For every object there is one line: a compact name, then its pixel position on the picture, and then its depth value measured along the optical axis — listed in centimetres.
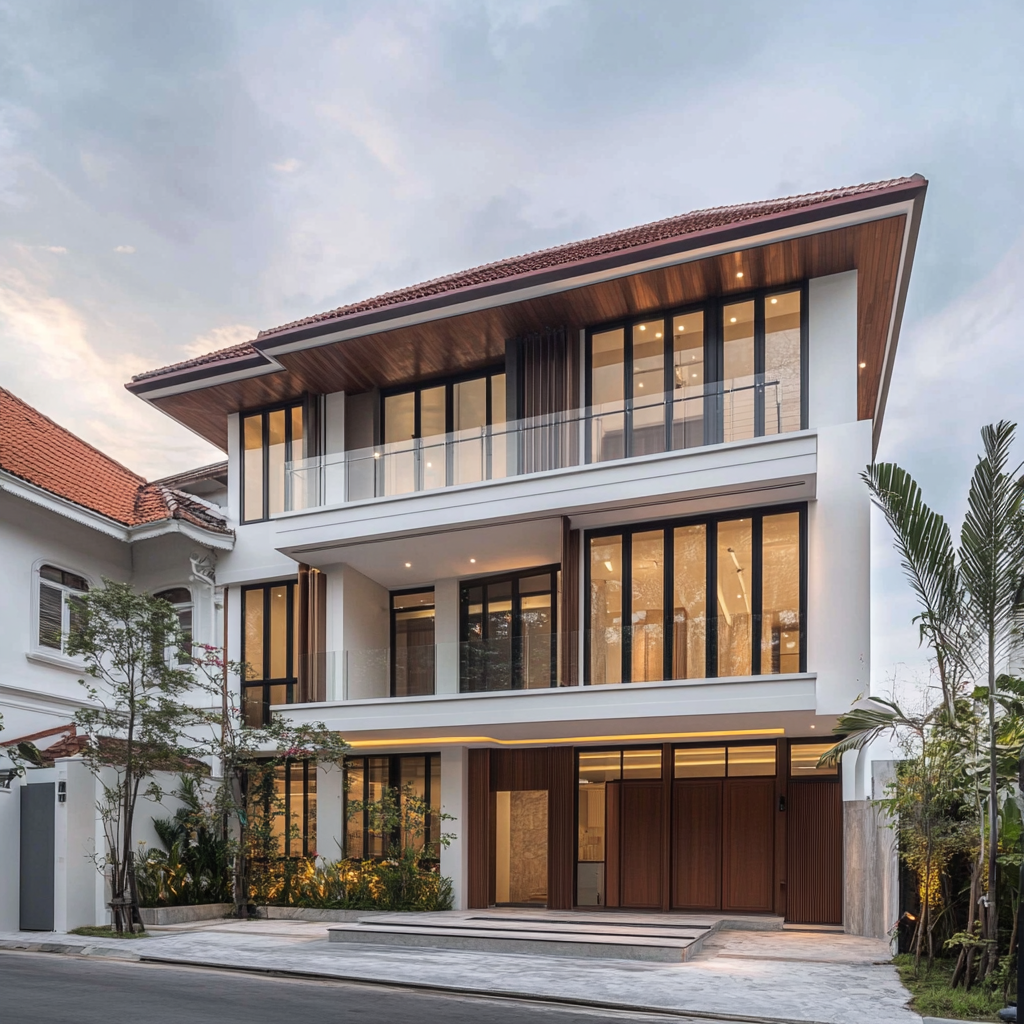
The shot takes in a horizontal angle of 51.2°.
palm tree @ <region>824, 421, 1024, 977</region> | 1016
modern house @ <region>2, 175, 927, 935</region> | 1566
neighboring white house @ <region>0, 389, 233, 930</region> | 1639
